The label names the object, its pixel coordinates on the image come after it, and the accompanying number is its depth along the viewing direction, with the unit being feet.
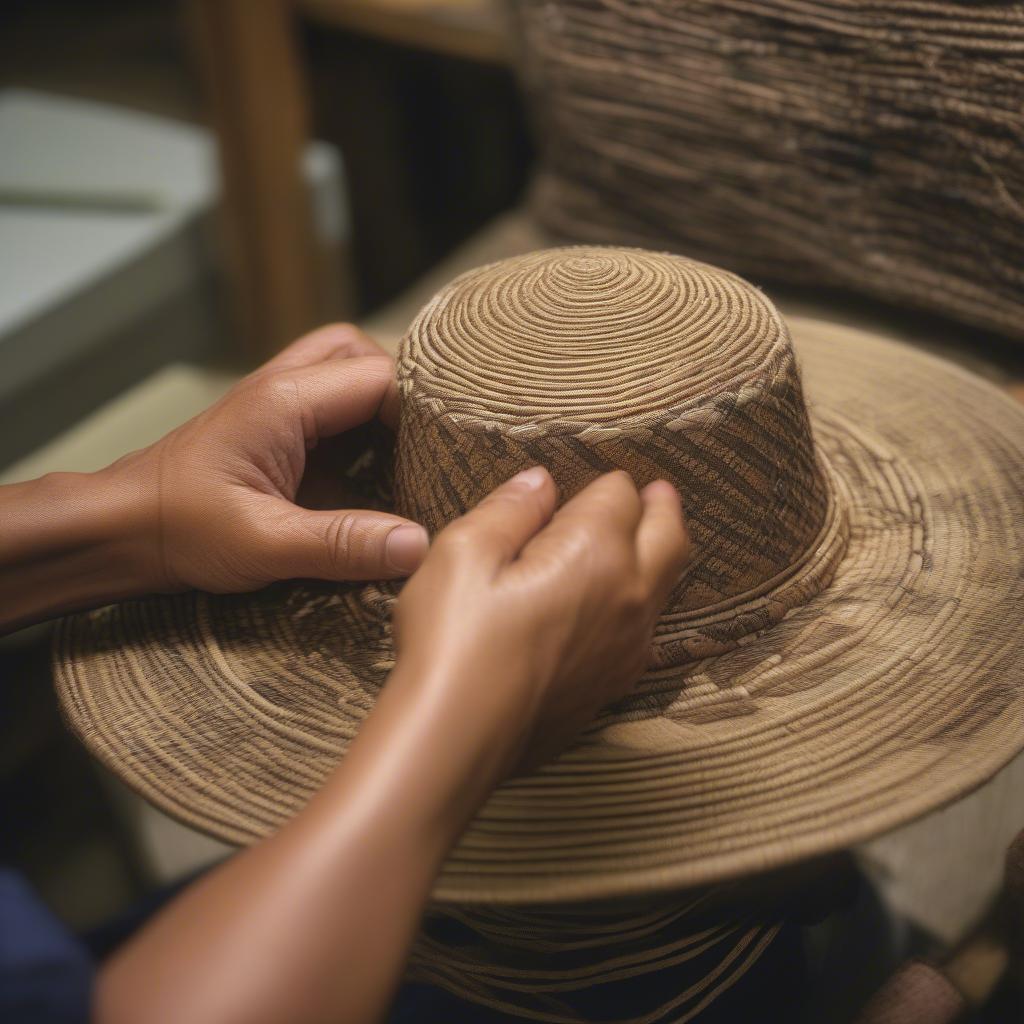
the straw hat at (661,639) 2.26
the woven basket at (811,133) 3.61
